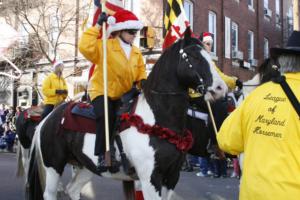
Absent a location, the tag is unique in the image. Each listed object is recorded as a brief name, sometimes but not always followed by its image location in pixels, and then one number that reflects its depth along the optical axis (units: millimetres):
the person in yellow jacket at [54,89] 10073
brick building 25078
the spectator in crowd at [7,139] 19906
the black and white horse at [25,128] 10406
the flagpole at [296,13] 11380
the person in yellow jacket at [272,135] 2752
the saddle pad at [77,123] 5965
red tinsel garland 5227
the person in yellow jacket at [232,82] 6609
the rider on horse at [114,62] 5539
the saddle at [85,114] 5590
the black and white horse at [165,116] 5129
